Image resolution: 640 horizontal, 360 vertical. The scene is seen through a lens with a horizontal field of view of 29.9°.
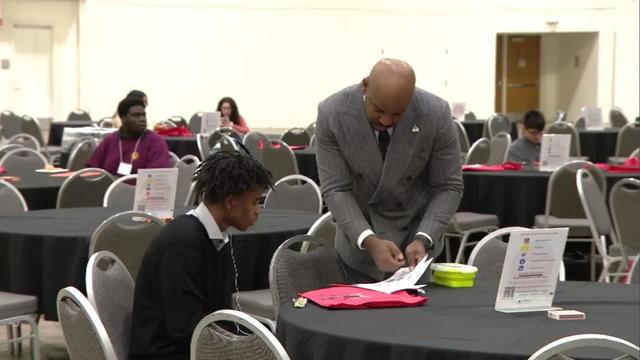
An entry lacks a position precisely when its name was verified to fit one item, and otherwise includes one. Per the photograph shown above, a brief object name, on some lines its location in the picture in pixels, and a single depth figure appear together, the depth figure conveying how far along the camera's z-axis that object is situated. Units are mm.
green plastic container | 3852
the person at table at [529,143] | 9595
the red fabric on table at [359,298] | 3420
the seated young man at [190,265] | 3285
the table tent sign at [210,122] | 12648
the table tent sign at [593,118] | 15164
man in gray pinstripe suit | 3811
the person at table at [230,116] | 13180
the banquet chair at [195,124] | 15356
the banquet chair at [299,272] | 3957
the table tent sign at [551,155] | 8586
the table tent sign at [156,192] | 5609
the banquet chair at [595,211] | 7000
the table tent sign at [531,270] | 3373
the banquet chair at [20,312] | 5027
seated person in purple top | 7812
